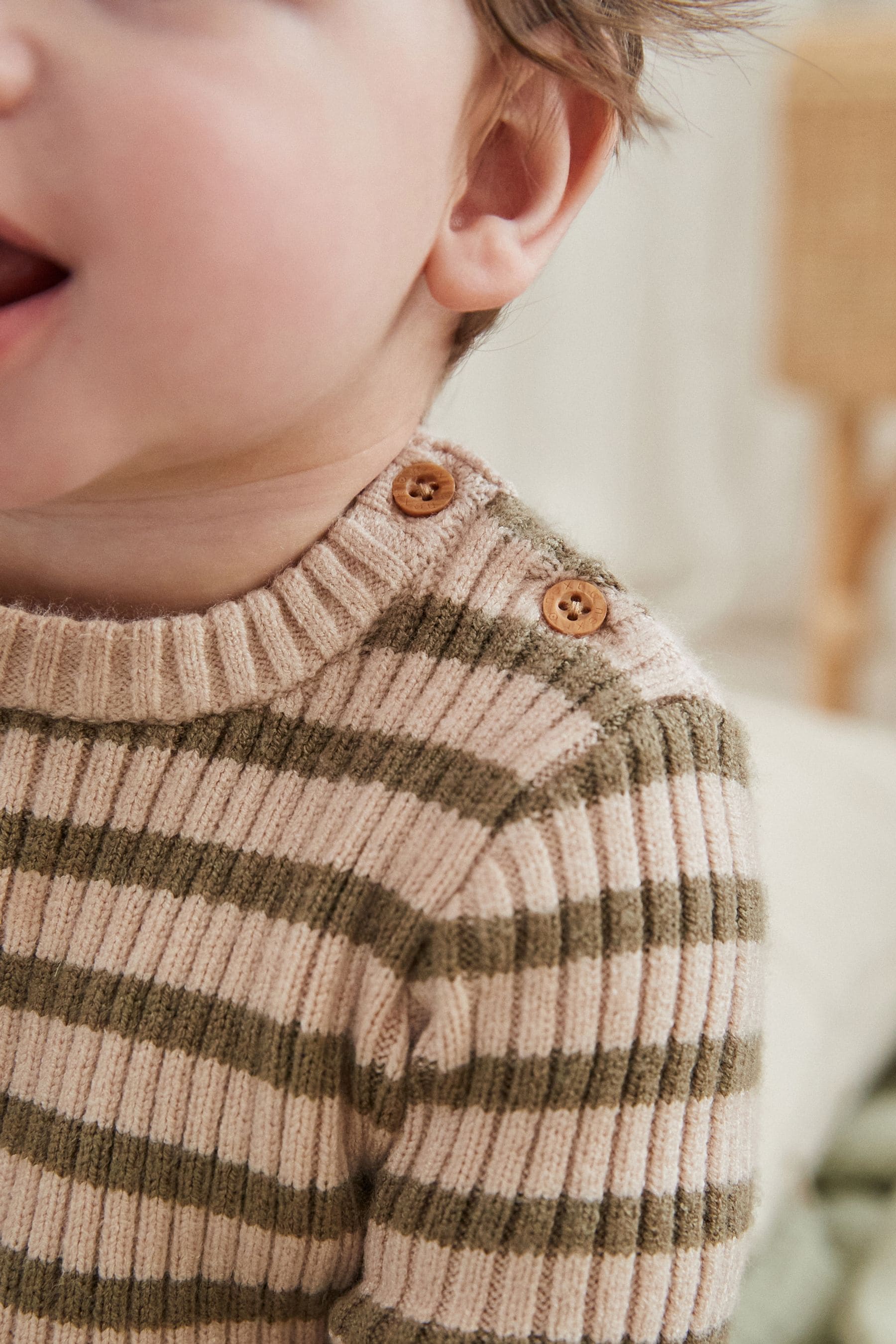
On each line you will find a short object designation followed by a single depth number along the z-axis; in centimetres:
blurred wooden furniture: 130
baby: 59
